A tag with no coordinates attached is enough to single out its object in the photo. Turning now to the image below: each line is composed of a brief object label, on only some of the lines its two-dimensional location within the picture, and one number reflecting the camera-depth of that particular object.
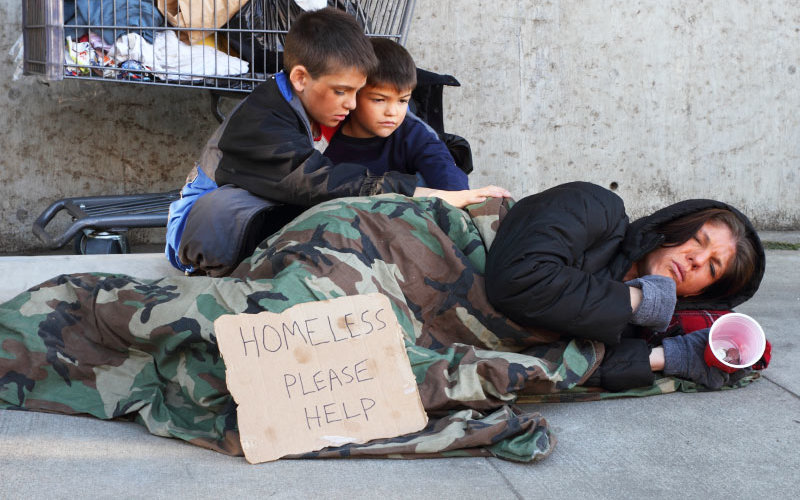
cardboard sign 1.87
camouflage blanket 1.97
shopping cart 3.21
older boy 2.73
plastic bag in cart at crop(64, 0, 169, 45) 3.20
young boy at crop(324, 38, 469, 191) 2.96
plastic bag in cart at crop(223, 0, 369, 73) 3.28
